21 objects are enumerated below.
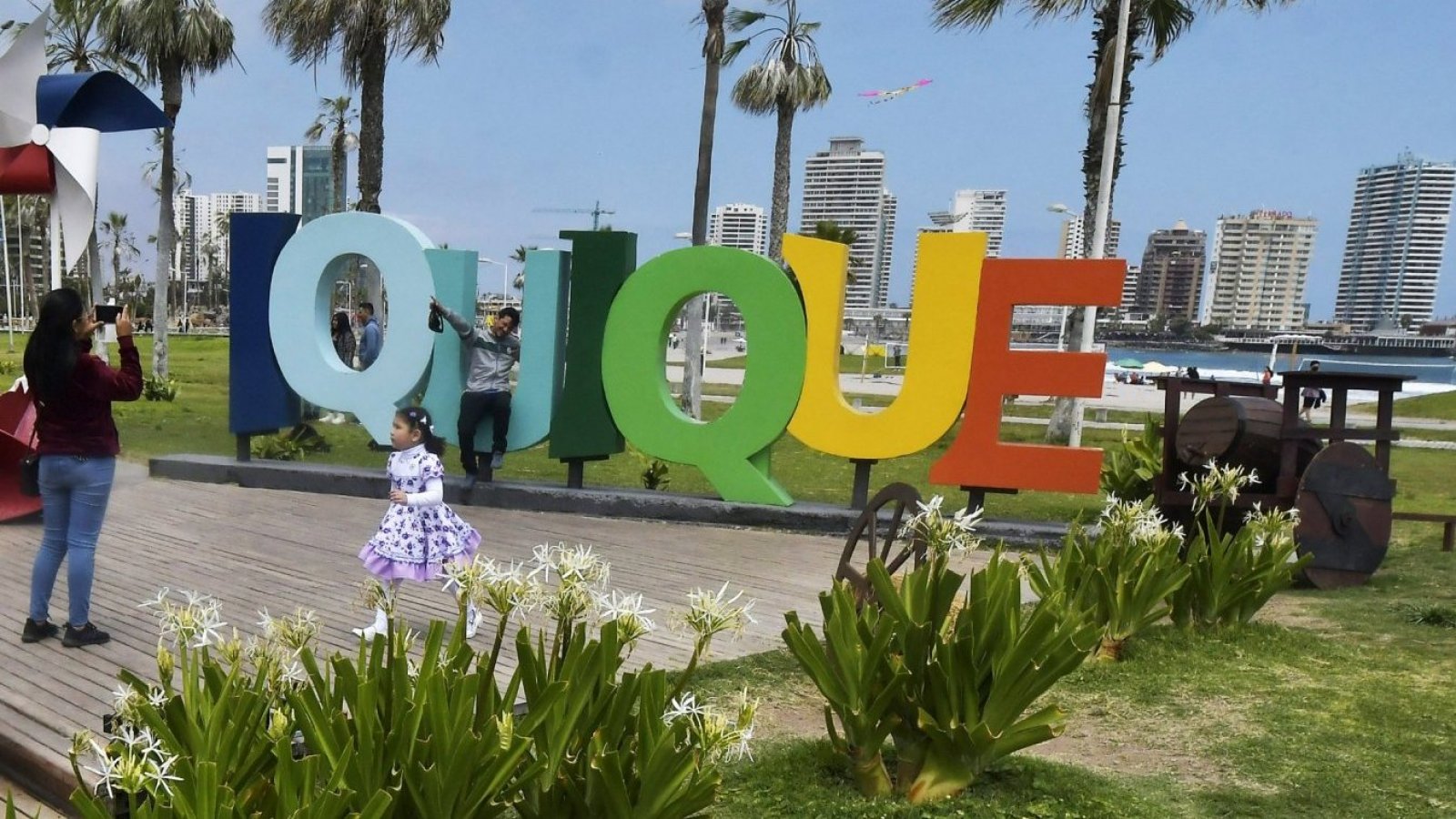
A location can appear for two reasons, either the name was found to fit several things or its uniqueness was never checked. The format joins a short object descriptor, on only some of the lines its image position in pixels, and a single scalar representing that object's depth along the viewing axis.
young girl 5.36
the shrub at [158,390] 18.52
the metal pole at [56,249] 8.10
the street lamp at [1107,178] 14.30
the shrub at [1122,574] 5.47
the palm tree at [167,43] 20.06
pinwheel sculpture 8.12
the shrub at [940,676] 3.46
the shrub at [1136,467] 10.05
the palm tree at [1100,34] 15.18
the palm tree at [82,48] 19.61
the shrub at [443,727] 2.59
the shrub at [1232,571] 5.93
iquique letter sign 8.66
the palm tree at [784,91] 23.83
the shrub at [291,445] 11.40
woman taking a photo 4.96
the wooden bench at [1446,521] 8.95
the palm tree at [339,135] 35.50
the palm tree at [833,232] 24.77
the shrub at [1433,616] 6.72
